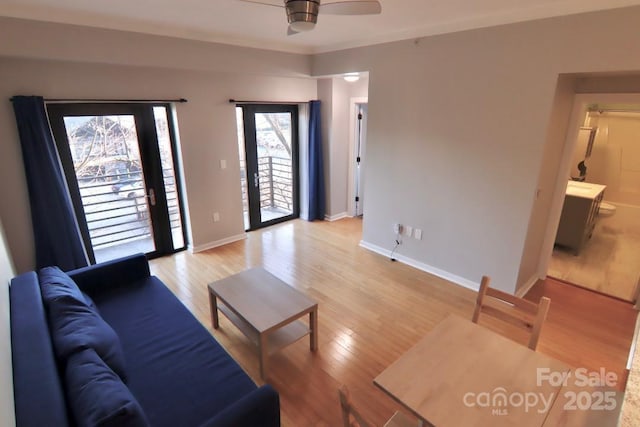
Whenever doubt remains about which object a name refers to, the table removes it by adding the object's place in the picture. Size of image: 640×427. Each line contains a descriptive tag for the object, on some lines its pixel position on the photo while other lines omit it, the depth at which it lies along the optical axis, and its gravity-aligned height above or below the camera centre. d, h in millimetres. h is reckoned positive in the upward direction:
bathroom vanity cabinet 4336 -1251
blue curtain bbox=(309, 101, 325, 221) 5340 -748
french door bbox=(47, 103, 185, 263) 3506 -600
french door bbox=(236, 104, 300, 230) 4969 -640
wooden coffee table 2396 -1397
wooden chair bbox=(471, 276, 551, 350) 1845 -1093
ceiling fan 1854 +653
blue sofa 1350 -1288
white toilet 5832 -1526
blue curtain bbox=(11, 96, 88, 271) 3031 -690
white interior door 5695 -590
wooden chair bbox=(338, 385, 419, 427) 1178 -1030
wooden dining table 1335 -1145
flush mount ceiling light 4331 +608
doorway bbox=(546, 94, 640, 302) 3547 -1301
